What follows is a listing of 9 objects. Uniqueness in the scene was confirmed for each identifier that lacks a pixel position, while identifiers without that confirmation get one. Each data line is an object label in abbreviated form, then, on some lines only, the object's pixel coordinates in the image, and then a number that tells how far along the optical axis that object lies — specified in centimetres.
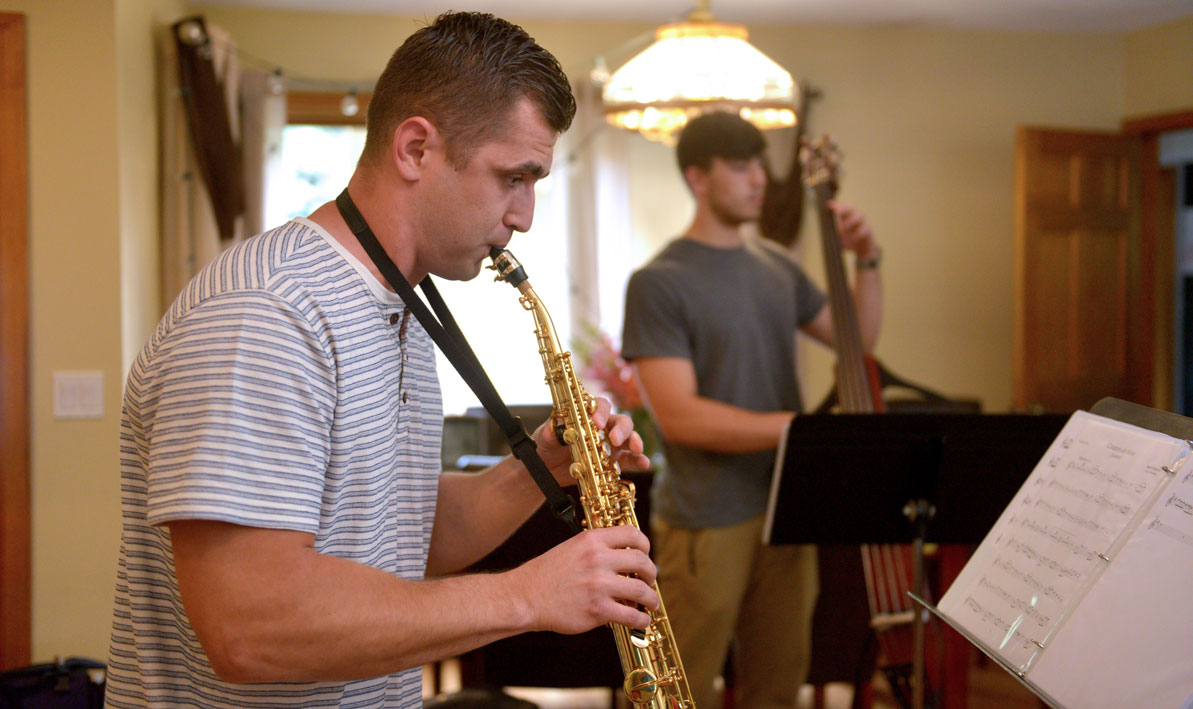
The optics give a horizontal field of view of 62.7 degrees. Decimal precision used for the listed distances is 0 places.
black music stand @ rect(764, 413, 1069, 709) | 200
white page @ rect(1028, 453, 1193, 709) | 106
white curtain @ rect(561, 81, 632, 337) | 518
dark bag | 210
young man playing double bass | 246
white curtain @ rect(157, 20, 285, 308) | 398
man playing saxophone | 100
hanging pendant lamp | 278
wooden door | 513
